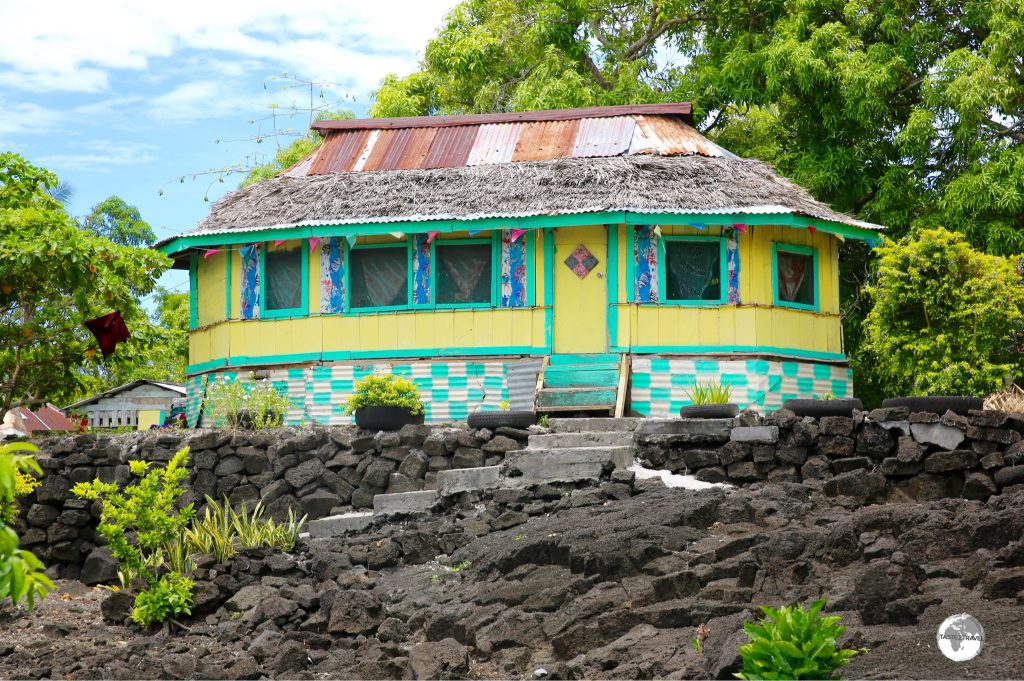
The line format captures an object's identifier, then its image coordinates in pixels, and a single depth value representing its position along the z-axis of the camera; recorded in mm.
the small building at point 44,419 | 28414
